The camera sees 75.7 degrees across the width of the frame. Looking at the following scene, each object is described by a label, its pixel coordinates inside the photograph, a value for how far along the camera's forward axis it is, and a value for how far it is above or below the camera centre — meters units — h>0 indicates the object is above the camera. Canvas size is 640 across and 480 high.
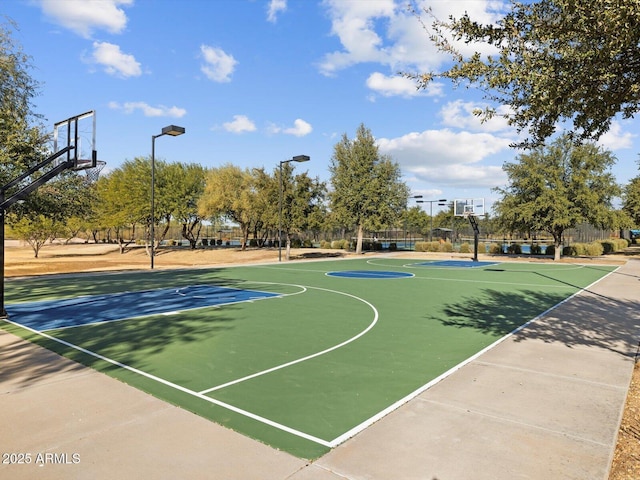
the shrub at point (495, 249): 45.50 -0.93
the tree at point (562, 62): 4.40 +2.14
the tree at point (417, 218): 94.25 +5.02
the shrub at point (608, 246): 44.90 -0.41
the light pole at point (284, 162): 29.98 +5.72
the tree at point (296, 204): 35.84 +2.94
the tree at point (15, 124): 13.24 +3.72
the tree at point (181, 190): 46.03 +5.22
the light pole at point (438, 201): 55.69 +5.30
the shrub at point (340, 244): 55.06 -0.77
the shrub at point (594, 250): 39.50 -0.76
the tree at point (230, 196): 44.94 +4.52
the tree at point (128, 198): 44.97 +4.19
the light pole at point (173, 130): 21.20 +5.45
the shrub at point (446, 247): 49.17 -0.91
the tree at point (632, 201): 38.64 +3.97
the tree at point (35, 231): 40.08 +0.27
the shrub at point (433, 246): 49.47 -0.82
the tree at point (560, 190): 30.89 +3.99
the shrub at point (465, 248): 46.28 -0.89
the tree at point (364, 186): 40.97 +5.28
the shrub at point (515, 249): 44.31 -0.86
